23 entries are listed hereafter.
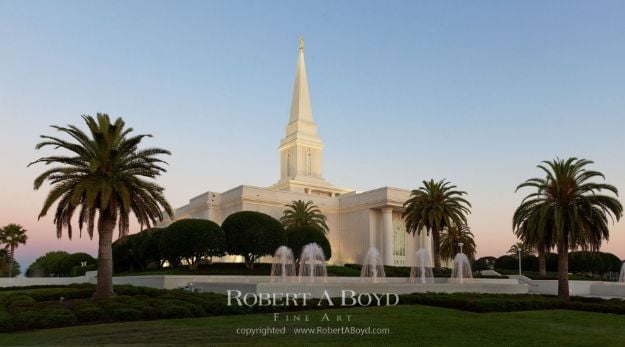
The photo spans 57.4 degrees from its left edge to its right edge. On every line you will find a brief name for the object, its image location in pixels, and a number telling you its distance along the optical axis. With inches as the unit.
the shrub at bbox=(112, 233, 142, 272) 1795.0
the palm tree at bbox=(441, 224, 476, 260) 2283.5
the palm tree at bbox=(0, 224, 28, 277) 2214.6
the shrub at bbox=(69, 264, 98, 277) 2031.0
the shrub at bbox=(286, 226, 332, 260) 1724.9
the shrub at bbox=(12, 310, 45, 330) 599.5
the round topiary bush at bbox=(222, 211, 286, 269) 1598.2
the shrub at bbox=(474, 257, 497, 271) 2809.3
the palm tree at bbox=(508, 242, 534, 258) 2572.6
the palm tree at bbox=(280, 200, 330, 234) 1993.1
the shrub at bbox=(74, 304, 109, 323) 640.4
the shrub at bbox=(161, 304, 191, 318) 651.5
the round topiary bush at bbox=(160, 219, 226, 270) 1518.2
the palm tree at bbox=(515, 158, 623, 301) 954.1
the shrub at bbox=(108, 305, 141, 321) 641.6
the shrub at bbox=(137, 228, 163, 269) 1668.3
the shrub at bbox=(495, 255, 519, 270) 2559.8
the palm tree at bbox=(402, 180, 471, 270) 1658.5
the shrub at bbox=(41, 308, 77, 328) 604.7
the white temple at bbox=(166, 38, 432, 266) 2218.3
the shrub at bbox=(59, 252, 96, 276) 2329.0
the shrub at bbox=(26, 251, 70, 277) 2449.6
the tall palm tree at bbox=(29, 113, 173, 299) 866.1
